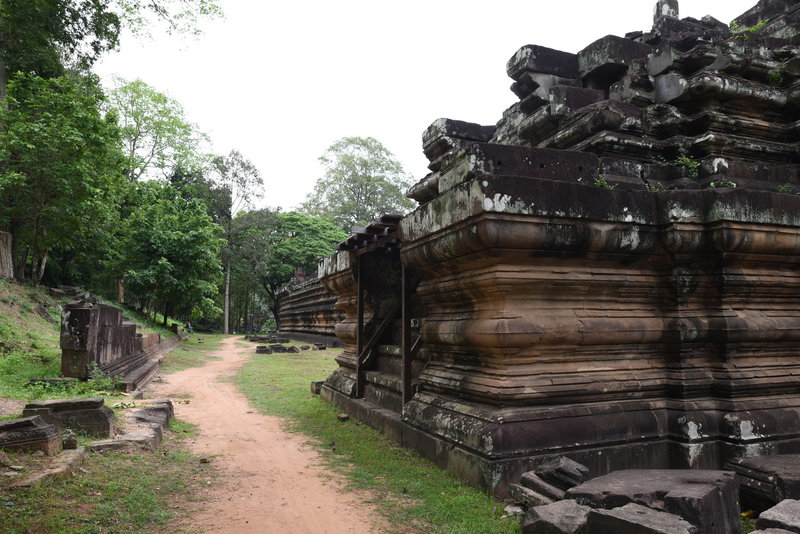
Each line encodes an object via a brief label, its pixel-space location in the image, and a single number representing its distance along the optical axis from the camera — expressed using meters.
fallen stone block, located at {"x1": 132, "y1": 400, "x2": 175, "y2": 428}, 6.07
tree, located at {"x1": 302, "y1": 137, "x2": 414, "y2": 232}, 45.16
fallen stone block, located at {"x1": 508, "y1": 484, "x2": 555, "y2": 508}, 3.29
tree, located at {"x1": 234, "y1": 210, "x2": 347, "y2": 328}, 35.12
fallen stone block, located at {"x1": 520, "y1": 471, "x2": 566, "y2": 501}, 3.25
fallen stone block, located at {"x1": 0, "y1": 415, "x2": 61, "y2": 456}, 4.21
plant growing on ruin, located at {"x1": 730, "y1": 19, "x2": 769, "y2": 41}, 5.32
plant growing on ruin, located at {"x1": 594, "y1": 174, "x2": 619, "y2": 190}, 4.41
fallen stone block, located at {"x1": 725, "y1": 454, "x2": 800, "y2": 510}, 3.13
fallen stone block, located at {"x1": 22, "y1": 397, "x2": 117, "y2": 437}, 5.03
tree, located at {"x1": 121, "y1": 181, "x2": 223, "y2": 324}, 20.18
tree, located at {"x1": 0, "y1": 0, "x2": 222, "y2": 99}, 4.77
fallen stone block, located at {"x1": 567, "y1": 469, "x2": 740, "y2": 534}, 2.67
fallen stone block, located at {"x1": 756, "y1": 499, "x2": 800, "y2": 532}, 2.46
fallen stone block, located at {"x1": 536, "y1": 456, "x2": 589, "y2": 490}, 3.35
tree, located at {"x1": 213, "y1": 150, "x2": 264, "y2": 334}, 34.91
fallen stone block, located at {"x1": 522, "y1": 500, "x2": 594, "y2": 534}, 2.75
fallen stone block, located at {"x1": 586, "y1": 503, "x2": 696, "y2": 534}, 2.40
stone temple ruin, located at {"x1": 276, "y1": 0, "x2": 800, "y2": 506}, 3.96
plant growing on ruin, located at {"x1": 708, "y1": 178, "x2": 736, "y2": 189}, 4.54
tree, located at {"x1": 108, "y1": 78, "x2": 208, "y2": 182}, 32.97
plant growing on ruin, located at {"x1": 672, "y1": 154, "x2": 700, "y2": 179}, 4.78
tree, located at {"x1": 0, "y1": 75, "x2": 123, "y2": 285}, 13.83
